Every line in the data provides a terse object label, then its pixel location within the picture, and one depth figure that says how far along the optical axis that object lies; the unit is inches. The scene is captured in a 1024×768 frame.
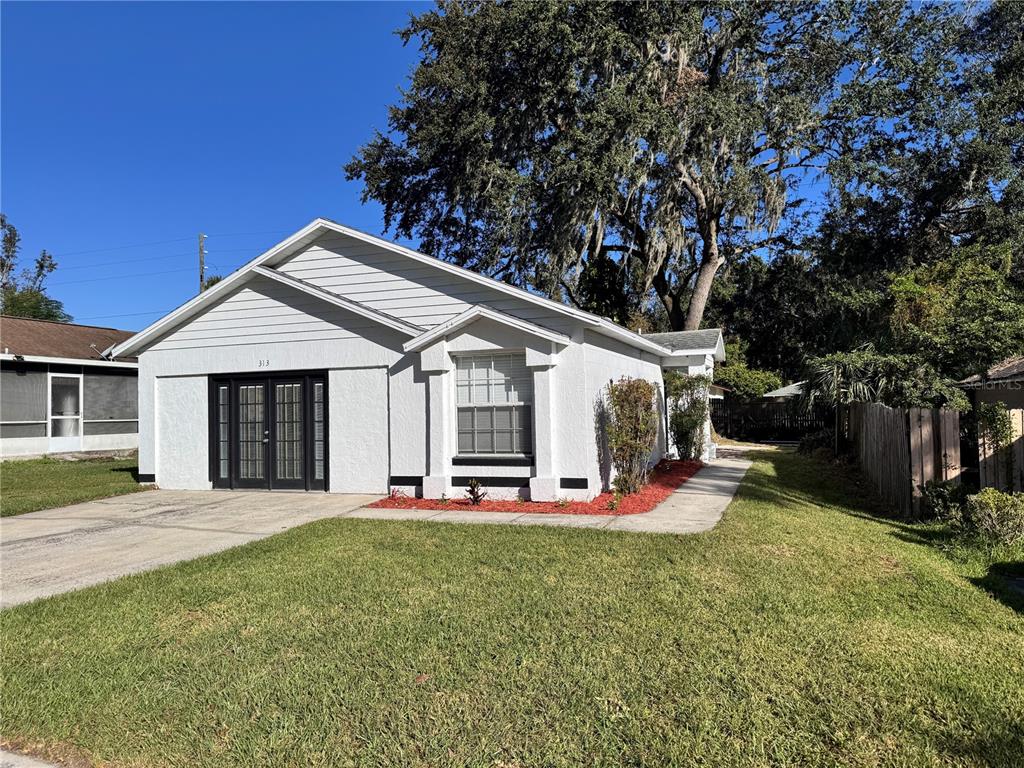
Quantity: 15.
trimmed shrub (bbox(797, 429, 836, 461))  705.3
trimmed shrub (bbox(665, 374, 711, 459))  588.7
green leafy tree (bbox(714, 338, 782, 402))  1091.3
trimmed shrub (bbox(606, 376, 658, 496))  388.2
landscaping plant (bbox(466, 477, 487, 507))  385.4
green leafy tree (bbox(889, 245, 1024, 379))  385.1
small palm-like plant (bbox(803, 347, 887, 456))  442.9
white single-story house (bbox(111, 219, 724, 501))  385.1
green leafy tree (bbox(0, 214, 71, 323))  1815.9
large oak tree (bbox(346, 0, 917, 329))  754.2
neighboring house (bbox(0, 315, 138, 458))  696.4
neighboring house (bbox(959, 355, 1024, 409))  374.5
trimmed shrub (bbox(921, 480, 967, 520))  304.2
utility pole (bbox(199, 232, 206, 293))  1240.8
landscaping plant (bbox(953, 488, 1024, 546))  255.4
